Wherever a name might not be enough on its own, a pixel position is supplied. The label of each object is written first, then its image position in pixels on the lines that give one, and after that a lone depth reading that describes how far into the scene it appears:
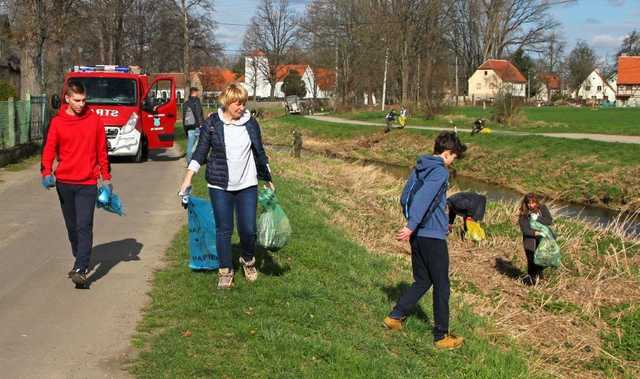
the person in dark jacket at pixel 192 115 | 16.70
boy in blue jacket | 5.67
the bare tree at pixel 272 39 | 79.00
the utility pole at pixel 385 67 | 61.71
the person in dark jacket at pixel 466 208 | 12.16
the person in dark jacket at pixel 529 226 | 9.58
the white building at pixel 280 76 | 71.75
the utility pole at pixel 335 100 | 64.31
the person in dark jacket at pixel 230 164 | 6.38
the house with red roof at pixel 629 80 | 97.25
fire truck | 18.66
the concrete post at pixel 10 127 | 18.05
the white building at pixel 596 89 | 108.62
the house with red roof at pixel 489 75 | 83.50
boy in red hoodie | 6.69
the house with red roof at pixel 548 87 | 102.25
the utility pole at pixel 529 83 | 94.68
